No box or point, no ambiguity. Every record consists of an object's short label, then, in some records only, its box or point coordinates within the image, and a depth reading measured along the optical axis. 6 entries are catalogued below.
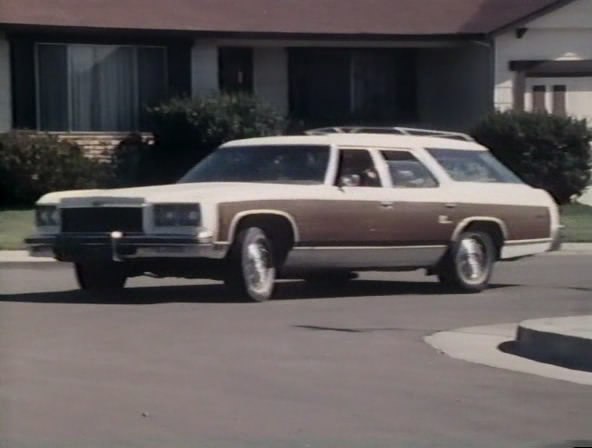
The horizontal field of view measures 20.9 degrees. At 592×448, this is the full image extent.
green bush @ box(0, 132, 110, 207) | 27.53
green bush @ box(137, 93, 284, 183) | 28.58
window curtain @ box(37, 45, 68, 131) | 29.12
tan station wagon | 14.36
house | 28.97
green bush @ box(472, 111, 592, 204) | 28.67
